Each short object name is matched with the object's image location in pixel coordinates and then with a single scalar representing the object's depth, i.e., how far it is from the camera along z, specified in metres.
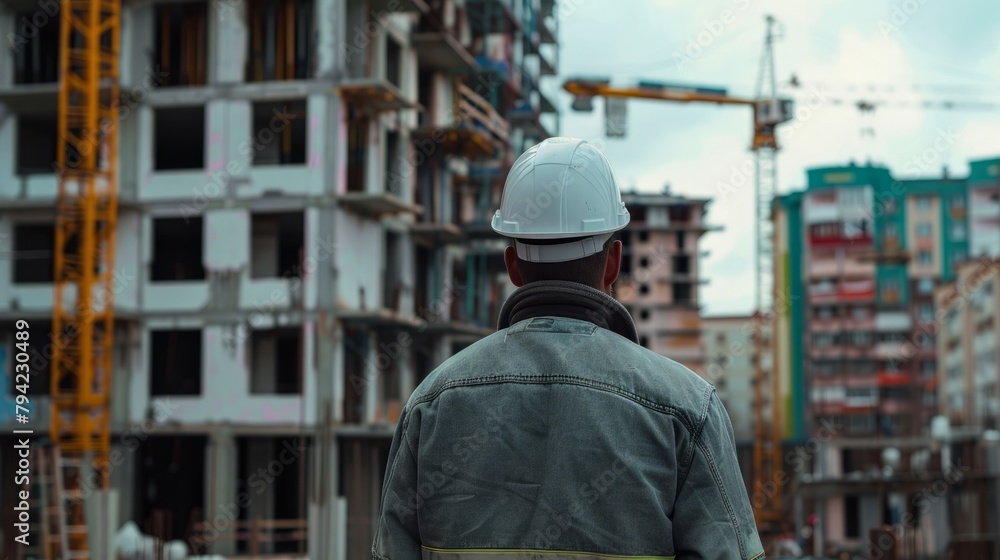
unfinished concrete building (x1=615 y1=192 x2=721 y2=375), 89.00
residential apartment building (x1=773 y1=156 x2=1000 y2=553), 82.06
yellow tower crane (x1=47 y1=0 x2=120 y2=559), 28.38
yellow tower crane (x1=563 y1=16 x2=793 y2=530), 61.22
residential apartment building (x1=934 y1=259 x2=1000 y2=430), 67.56
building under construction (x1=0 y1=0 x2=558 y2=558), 28.86
